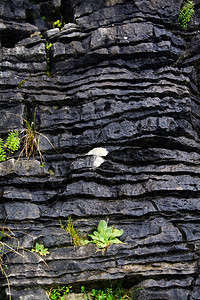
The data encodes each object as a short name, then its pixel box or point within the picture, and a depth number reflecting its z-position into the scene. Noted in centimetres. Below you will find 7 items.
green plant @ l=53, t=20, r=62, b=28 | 795
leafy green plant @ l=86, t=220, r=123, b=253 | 511
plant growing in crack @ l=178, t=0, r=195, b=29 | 728
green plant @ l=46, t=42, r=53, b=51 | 749
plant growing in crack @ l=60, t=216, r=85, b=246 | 522
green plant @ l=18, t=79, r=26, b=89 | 701
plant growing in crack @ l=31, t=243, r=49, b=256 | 501
